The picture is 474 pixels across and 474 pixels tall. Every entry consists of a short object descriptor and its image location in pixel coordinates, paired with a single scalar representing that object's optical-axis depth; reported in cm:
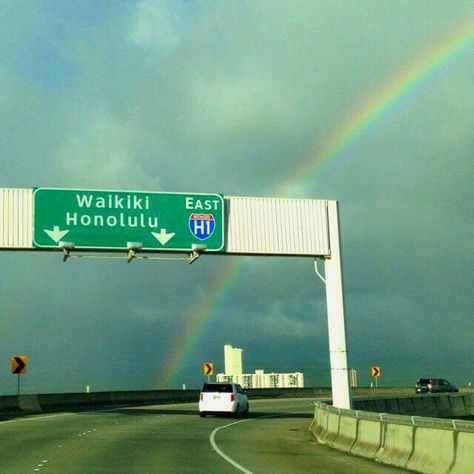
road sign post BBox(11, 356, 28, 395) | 4209
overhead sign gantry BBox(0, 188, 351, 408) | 3016
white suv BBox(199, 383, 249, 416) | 3697
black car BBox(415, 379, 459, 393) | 6638
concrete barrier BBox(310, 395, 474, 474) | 1315
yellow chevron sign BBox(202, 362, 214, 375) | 5612
